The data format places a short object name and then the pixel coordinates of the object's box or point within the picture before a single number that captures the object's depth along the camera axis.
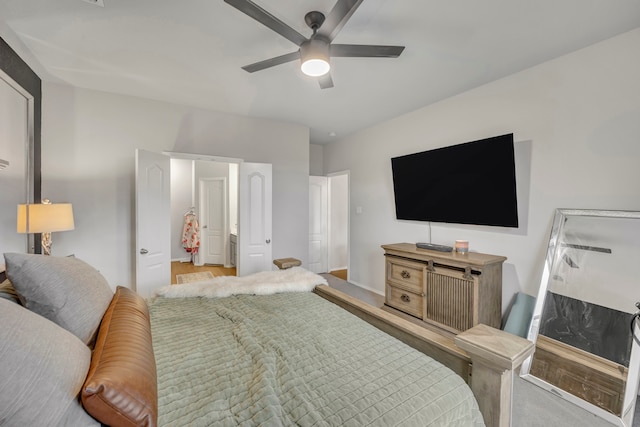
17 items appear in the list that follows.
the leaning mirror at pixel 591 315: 1.82
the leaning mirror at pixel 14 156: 2.14
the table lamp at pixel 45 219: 2.10
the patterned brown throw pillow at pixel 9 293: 0.99
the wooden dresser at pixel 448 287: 2.52
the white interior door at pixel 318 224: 5.34
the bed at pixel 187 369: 0.65
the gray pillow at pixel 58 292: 0.93
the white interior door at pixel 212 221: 5.98
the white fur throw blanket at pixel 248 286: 1.91
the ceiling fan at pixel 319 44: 1.51
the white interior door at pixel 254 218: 3.81
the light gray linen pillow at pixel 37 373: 0.55
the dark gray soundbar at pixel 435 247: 2.96
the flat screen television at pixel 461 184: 2.61
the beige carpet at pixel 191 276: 4.49
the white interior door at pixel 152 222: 3.03
